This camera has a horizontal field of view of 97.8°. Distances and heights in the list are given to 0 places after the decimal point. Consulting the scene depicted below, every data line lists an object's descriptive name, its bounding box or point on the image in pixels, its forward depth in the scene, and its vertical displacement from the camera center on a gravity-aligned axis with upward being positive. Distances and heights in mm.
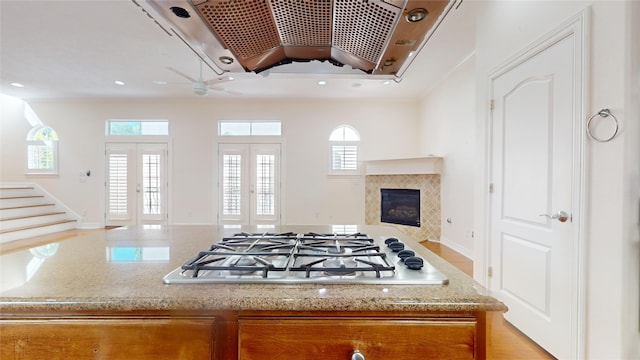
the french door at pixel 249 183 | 5977 -134
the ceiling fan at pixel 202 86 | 3795 +1250
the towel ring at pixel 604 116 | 1403 +295
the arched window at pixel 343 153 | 5965 +513
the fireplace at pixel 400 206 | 5262 -575
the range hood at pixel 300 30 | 700 +419
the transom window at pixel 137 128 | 6035 +1059
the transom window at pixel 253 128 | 6008 +1054
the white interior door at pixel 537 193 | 1672 -106
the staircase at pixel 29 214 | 4984 -752
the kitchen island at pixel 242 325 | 636 -342
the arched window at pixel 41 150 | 6137 +582
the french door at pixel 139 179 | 6012 -52
